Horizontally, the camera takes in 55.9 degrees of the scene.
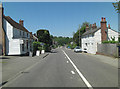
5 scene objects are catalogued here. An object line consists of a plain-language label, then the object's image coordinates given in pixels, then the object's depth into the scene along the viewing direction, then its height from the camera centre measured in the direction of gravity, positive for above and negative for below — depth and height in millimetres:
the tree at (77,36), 58884 +4967
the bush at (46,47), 34770 -484
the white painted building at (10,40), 20920 +1078
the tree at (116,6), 8461 +2943
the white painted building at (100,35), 27437 +2582
